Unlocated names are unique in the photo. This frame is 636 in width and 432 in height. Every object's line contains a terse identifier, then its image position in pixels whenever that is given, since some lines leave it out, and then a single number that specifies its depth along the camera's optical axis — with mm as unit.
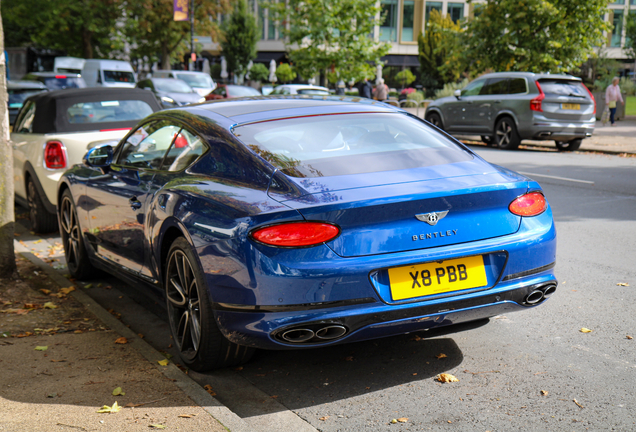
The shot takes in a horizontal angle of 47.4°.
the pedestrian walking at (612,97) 25241
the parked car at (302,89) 24812
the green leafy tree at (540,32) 22312
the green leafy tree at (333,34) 31000
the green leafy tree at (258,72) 64500
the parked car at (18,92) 22769
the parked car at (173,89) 24016
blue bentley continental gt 3428
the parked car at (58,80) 27500
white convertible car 8320
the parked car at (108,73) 32969
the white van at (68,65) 37688
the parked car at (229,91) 25938
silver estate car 17031
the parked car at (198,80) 28609
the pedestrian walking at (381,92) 29172
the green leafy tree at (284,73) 57988
